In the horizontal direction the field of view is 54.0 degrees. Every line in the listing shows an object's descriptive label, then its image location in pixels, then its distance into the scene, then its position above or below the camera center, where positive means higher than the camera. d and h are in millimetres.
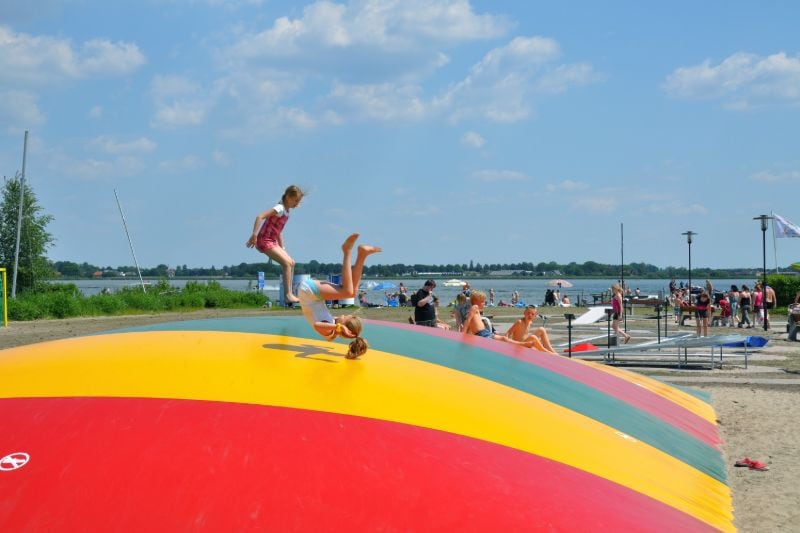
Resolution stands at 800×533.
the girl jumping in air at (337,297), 5262 -140
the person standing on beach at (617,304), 17502 -607
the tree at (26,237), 35031 +1971
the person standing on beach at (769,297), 24859 -611
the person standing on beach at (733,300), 25297 -714
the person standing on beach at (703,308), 19484 -738
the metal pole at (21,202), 29152 +3050
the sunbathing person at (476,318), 9070 -451
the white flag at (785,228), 28031 +1794
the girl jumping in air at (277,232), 5566 +340
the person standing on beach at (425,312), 12562 -530
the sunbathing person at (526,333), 9586 -682
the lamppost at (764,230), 25562 +1586
